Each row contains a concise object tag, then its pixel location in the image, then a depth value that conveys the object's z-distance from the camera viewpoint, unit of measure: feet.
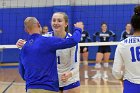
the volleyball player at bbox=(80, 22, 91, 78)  41.47
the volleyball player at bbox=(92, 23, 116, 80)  41.09
